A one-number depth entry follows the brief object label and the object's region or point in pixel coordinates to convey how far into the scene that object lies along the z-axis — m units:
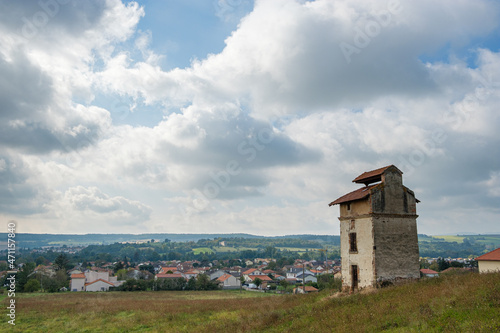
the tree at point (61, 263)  98.50
